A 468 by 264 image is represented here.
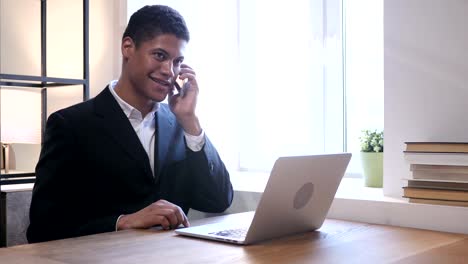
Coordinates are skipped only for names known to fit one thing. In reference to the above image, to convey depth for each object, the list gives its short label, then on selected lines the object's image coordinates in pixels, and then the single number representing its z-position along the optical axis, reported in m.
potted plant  2.14
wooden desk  1.11
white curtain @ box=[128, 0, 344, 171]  2.46
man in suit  1.70
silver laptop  1.23
